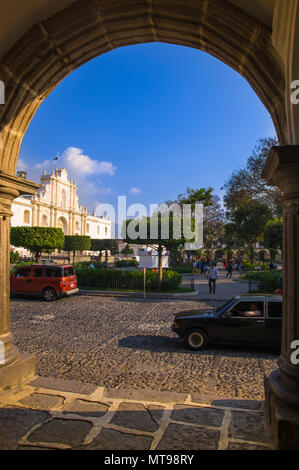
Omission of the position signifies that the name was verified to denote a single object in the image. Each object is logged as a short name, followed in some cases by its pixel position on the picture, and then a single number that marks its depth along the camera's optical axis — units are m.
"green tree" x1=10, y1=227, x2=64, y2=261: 25.73
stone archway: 2.83
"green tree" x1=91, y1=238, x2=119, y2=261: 47.12
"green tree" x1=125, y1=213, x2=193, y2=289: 15.79
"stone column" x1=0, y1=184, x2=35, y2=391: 3.66
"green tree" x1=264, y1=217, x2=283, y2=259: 21.11
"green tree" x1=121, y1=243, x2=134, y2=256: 46.99
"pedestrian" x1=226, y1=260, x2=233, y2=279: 23.94
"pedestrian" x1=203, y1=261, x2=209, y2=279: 25.69
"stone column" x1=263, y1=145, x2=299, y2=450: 2.72
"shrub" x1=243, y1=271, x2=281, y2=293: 15.05
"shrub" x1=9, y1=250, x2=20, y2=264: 29.16
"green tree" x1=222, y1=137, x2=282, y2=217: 21.91
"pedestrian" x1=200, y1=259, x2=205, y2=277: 26.30
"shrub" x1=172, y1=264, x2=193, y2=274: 28.68
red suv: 12.70
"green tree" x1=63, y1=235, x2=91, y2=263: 43.88
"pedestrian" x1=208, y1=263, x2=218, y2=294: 15.28
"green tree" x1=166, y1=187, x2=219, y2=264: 34.91
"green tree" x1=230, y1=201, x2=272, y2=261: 30.67
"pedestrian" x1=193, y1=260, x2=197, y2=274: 28.37
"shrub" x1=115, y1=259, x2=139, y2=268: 34.28
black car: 6.41
